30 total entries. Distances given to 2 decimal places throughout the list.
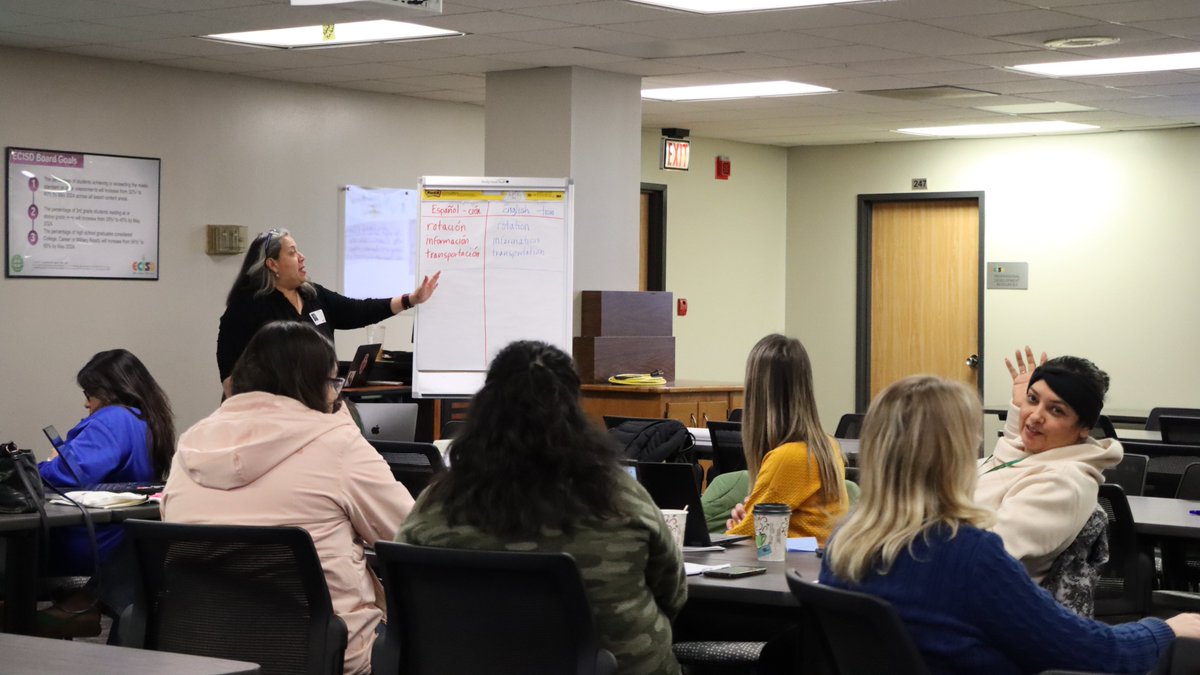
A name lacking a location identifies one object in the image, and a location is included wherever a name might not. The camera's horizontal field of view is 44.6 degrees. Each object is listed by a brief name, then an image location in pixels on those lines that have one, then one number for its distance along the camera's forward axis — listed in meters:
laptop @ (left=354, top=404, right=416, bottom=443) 5.77
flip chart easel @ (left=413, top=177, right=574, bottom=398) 7.49
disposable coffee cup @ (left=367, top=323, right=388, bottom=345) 9.62
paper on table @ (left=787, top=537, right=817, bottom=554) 3.56
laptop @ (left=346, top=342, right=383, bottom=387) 8.51
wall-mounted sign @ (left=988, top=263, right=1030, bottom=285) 11.52
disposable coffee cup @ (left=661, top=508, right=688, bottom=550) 3.32
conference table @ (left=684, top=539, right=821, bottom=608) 2.94
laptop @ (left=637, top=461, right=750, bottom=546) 3.59
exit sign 10.54
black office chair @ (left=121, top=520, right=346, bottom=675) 2.85
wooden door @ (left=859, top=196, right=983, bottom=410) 11.88
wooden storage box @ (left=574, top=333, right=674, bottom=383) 8.54
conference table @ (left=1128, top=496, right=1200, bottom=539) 4.04
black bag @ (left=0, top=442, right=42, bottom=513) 4.11
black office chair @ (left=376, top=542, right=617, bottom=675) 2.46
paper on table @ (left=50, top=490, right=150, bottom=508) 4.27
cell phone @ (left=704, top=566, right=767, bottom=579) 3.11
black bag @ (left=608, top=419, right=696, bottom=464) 5.55
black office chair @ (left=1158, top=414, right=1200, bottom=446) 6.27
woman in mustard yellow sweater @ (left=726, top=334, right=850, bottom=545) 3.82
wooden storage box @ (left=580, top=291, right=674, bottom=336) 8.49
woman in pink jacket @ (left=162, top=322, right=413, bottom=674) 3.10
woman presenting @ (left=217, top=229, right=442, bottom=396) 6.01
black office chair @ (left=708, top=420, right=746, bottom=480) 5.58
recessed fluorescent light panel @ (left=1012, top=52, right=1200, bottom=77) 7.88
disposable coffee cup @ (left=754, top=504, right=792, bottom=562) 3.35
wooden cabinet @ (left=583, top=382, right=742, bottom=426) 8.22
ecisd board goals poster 7.88
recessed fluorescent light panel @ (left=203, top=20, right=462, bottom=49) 7.34
